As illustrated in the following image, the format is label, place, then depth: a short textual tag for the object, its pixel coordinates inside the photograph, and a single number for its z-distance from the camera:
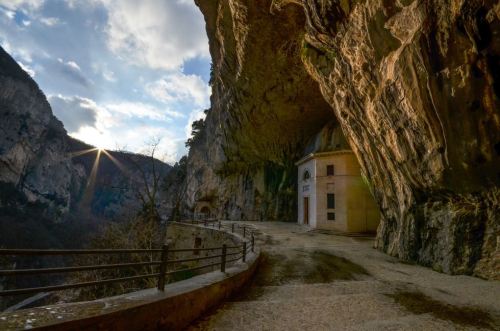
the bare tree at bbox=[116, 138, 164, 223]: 27.24
